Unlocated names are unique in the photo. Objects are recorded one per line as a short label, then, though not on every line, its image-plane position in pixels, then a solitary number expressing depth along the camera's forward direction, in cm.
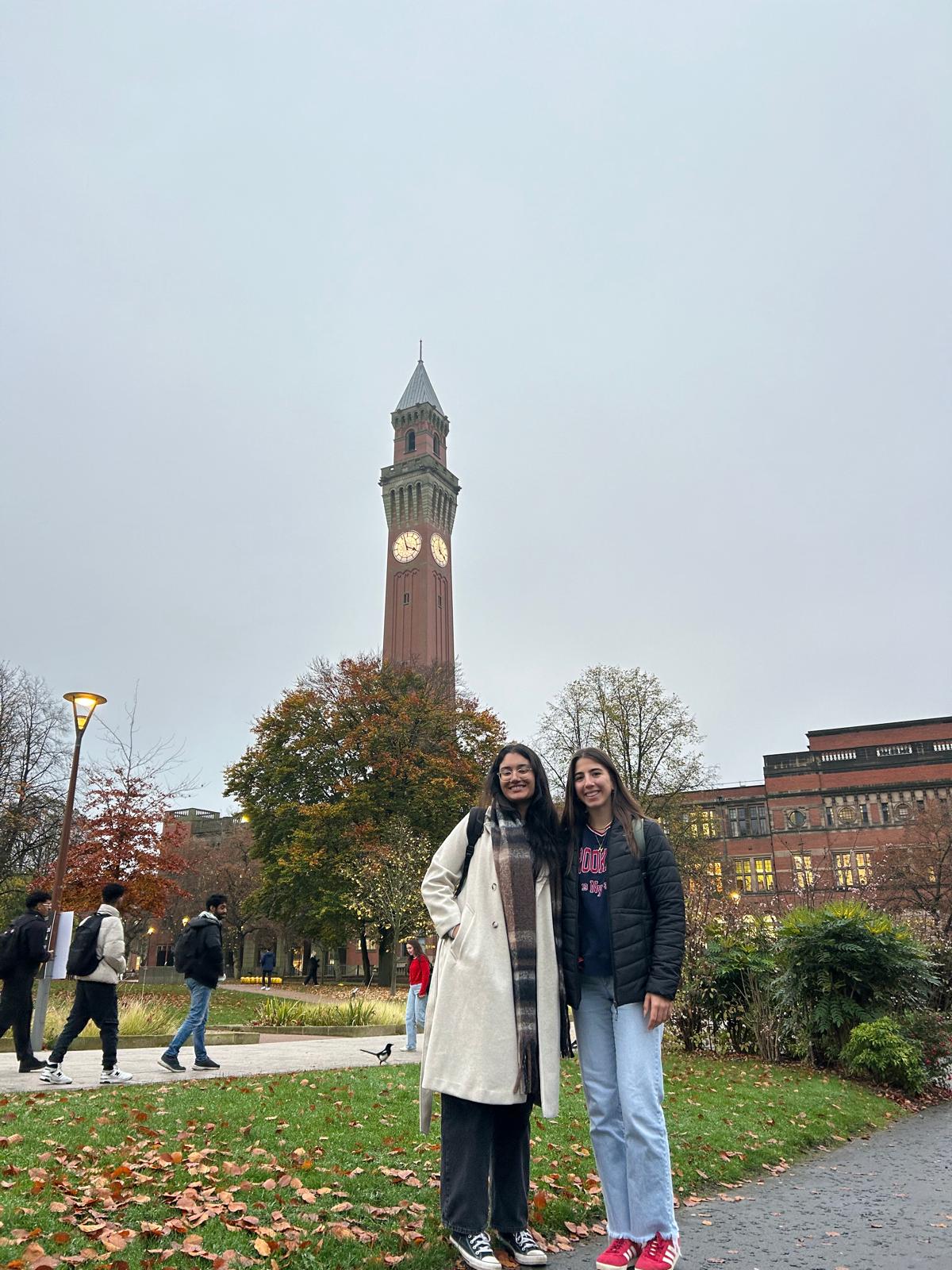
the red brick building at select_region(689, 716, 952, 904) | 5050
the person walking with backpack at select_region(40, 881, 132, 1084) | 897
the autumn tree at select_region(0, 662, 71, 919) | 3009
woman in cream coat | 390
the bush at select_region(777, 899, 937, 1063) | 1257
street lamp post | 1242
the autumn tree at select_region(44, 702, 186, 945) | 2545
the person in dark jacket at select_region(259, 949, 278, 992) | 3926
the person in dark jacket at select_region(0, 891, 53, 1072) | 982
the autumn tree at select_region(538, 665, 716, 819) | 3525
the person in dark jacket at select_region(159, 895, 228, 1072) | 1021
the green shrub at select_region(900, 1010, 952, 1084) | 1236
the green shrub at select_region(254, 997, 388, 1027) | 1842
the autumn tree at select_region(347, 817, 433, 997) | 3155
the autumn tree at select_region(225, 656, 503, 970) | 3500
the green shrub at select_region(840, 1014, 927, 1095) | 1148
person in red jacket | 1423
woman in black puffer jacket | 390
